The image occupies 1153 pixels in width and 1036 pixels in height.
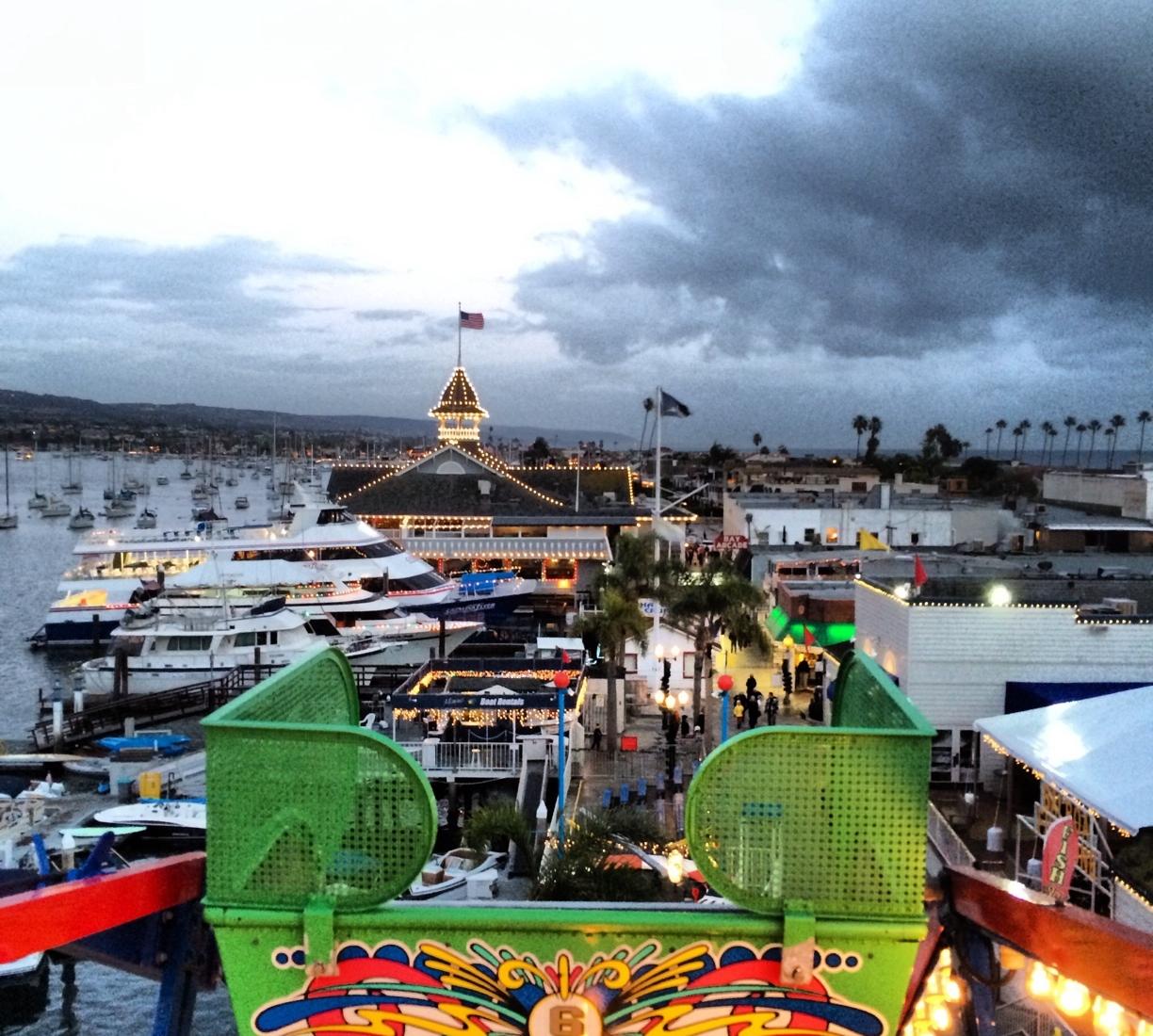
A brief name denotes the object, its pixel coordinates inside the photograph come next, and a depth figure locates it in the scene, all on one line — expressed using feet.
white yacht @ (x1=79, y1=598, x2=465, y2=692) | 116.88
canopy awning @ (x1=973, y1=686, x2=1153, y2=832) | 38.81
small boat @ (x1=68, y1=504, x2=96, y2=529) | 347.15
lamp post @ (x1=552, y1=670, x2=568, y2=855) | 57.00
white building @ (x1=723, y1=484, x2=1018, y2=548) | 155.74
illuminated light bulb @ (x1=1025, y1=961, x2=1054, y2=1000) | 16.37
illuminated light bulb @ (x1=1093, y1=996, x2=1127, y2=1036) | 17.63
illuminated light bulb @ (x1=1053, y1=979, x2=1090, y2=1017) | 15.89
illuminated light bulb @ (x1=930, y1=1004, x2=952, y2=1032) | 17.79
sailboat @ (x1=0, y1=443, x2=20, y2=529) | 352.49
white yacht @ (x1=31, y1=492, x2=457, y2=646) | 139.64
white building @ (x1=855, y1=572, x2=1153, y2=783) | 65.46
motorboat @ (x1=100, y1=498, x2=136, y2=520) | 397.45
